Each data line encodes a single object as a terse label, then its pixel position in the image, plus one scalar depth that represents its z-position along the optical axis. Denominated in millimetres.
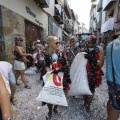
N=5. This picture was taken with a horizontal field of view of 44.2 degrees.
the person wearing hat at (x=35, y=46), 6716
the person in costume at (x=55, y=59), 2521
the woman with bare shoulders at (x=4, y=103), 1105
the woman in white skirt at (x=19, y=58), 3875
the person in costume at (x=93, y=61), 2633
